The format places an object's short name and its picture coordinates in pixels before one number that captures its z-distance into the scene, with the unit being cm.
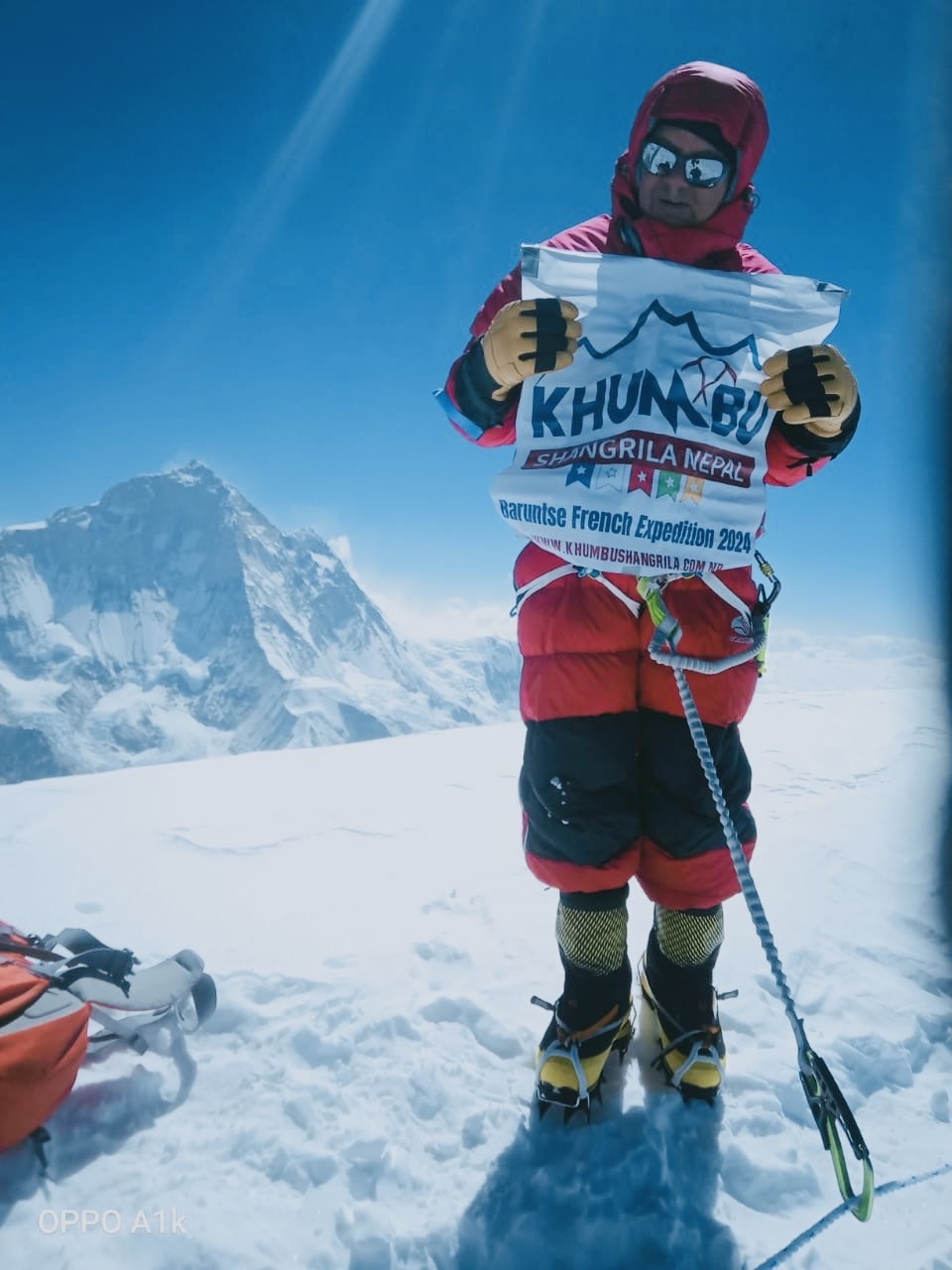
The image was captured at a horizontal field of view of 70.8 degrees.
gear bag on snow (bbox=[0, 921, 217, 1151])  153
